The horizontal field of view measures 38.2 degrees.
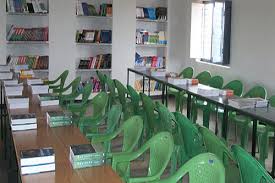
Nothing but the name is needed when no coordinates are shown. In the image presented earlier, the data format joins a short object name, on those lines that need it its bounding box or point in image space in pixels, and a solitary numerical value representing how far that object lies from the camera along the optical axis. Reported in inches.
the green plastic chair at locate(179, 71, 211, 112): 262.8
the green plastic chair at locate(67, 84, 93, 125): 205.5
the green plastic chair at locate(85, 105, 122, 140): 150.0
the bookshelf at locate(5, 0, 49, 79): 299.3
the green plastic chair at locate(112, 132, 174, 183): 109.5
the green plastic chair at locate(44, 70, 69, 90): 260.5
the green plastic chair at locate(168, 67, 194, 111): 278.1
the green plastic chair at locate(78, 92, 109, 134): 175.0
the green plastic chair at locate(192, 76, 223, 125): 238.2
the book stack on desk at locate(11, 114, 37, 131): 129.0
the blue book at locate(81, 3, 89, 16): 317.8
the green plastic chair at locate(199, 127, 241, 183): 116.6
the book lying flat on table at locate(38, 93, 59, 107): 170.9
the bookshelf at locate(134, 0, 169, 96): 338.6
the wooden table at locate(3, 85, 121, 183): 90.0
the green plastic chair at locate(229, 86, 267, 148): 198.5
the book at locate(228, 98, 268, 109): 166.7
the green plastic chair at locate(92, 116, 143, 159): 128.7
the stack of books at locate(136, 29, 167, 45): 338.0
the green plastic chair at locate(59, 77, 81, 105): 232.5
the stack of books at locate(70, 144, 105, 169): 96.4
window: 283.3
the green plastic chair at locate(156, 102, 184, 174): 146.4
